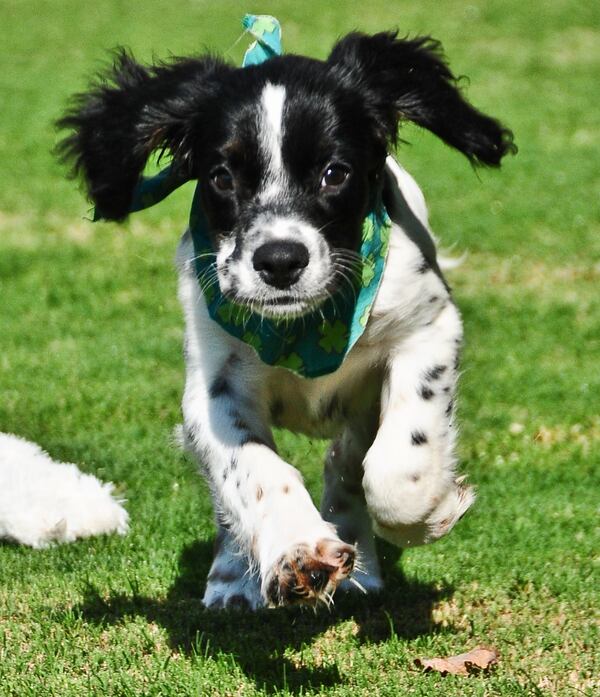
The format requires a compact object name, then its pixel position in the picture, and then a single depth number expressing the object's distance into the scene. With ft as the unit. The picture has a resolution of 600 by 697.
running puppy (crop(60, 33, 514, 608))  25.76
